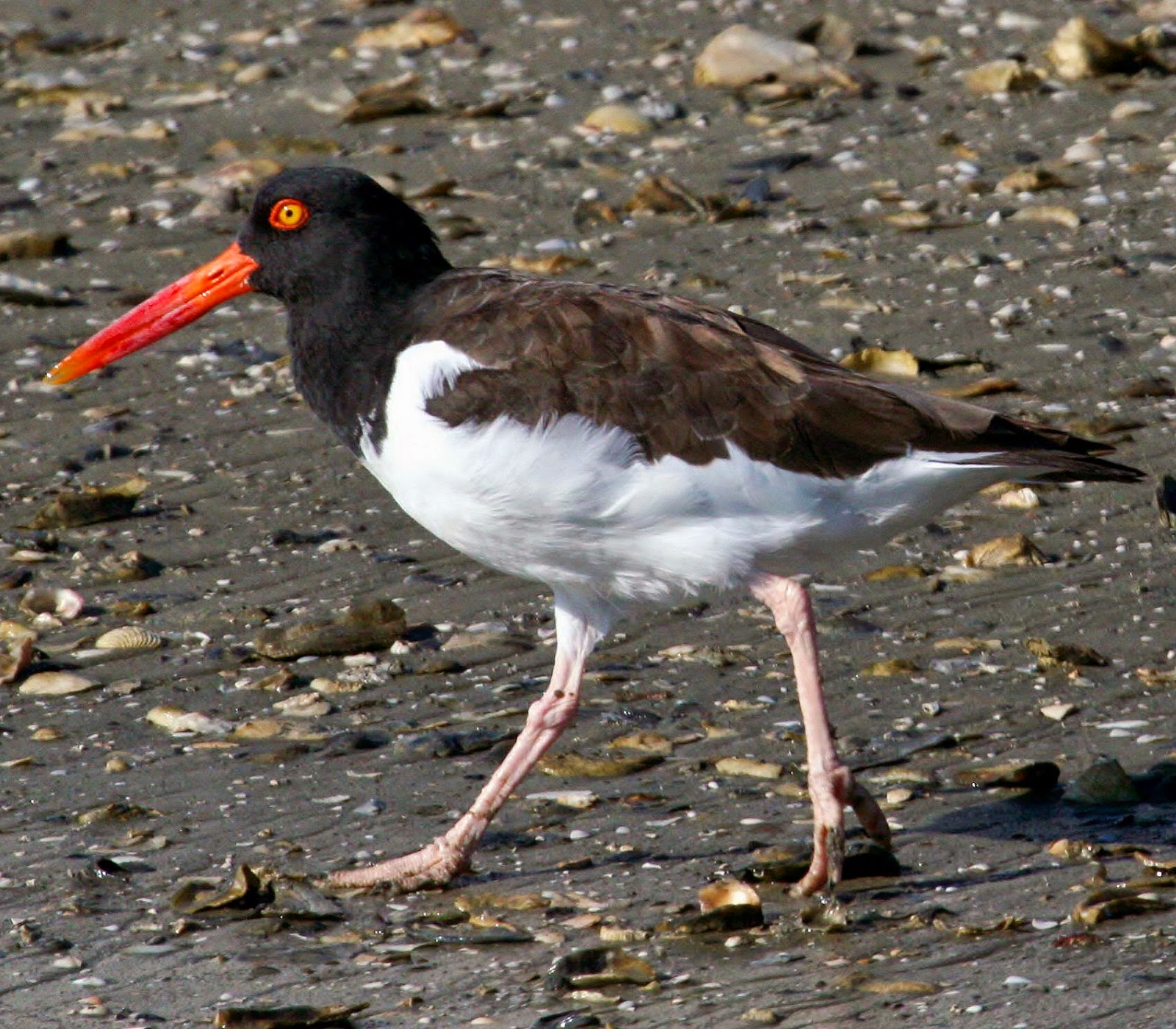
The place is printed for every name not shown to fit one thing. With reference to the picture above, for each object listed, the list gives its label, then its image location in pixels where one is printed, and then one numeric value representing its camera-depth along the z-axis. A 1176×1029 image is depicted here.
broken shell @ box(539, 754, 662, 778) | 9.86
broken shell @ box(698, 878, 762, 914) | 8.25
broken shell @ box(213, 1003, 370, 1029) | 7.56
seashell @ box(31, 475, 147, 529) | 12.73
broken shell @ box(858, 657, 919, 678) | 10.62
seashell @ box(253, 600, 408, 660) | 11.09
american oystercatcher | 8.84
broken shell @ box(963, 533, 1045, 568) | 11.64
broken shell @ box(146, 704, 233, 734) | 10.42
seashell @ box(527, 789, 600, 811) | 9.59
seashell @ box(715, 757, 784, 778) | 9.70
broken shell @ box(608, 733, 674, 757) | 9.99
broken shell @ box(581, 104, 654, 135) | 17.97
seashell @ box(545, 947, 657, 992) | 7.77
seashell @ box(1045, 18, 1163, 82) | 18.05
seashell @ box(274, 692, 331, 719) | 10.57
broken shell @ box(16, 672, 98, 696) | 10.87
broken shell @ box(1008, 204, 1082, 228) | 15.81
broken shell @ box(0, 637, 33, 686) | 10.96
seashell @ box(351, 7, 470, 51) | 19.83
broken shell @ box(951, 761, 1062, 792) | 9.27
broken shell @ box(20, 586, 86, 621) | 11.74
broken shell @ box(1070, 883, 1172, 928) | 7.87
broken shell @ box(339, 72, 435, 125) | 18.50
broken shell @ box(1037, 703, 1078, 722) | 10.03
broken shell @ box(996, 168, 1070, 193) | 16.41
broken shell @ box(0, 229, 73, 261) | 16.39
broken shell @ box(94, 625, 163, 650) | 11.33
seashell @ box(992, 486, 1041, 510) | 12.34
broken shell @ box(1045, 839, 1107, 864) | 8.61
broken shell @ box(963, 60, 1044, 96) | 18.02
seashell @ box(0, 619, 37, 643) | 11.52
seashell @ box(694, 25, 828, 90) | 18.44
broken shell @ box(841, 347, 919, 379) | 13.69
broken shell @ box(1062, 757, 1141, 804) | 9.05
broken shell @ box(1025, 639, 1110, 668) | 10.49
